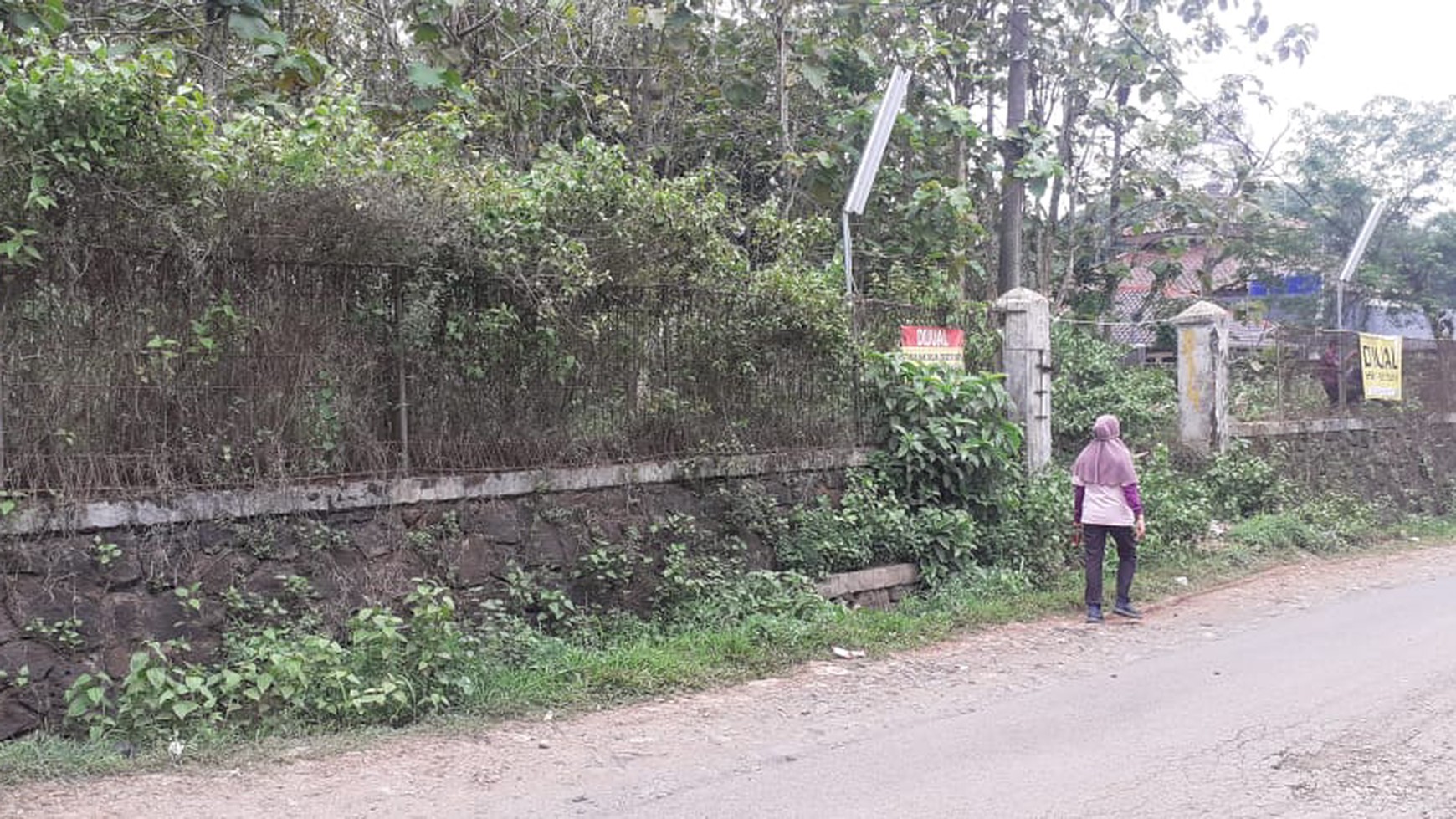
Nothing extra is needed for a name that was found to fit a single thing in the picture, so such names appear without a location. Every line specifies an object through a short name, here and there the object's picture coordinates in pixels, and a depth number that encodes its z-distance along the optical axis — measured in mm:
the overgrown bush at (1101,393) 13219
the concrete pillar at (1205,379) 13516
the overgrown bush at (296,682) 5770
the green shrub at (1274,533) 12328
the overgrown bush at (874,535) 9078
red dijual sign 10391
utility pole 14312
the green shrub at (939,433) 9945
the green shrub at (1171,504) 11594
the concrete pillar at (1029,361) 11109
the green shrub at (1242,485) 13289
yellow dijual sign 15938
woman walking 9289
